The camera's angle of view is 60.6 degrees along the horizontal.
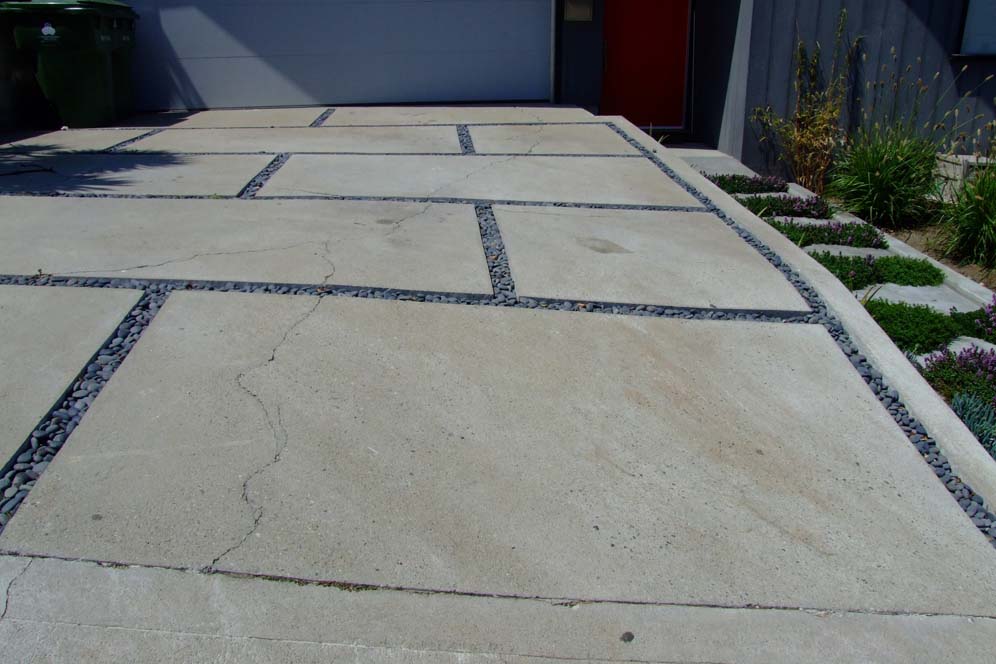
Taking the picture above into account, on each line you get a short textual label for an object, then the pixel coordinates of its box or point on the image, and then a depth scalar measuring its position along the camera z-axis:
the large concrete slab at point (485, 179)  6.36
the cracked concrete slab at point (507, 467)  2.63
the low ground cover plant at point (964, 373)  4.02
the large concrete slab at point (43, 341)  3.19
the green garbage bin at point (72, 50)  8.94
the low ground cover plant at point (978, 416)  3.61
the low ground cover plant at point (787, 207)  7.09
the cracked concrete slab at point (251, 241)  4.50
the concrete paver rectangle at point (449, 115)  9.81
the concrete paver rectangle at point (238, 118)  9.66
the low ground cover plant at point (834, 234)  6.34
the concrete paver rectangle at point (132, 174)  6.25
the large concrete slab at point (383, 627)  2.28
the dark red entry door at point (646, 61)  10.76
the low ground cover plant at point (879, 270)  5.52
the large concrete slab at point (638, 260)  4.49
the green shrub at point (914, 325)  4.61
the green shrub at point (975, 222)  6.04
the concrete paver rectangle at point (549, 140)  8.12
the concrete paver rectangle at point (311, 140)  8.03
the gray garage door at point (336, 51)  10.77
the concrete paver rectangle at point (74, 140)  8.01
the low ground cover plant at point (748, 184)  7.84
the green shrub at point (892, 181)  7.00
